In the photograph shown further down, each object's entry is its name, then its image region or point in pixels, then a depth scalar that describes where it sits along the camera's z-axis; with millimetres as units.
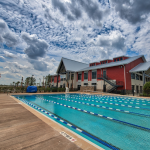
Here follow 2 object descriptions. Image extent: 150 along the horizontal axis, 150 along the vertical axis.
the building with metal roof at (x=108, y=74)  19734
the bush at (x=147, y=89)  14484
